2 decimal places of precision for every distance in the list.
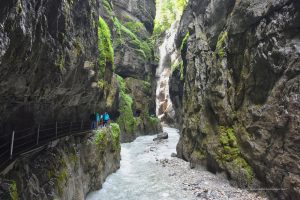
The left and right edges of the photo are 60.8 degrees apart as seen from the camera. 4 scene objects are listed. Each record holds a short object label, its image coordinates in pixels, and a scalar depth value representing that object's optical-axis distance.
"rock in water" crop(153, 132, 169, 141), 40.35
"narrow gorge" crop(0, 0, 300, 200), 9.23
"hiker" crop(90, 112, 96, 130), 19.84
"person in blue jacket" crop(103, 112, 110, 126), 22.19
